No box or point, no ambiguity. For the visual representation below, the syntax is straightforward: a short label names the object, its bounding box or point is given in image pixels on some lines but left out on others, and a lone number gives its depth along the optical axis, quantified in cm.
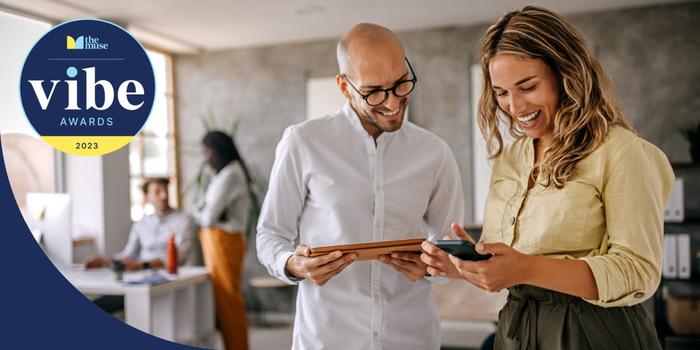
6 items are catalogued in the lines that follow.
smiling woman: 83
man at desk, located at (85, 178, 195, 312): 358
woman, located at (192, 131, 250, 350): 338
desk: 284
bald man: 126
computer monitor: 210
